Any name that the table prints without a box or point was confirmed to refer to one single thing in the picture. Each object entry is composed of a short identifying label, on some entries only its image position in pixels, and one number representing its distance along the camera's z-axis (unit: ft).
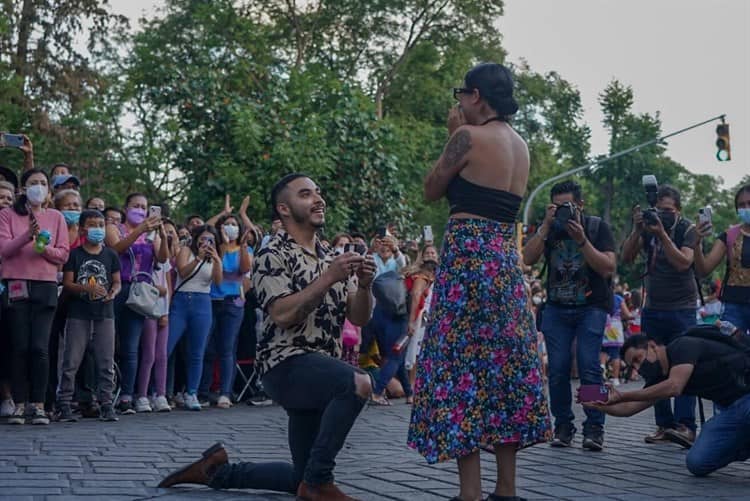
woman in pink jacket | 31.86
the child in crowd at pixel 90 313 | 33.58
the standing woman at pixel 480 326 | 17.53
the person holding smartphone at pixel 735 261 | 29.63
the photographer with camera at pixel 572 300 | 27.61
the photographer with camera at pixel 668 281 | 30.07
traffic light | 91.25
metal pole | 92.63
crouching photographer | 23.30
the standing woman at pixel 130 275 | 36.68
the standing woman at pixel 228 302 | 41.37
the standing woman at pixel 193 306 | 39.65
